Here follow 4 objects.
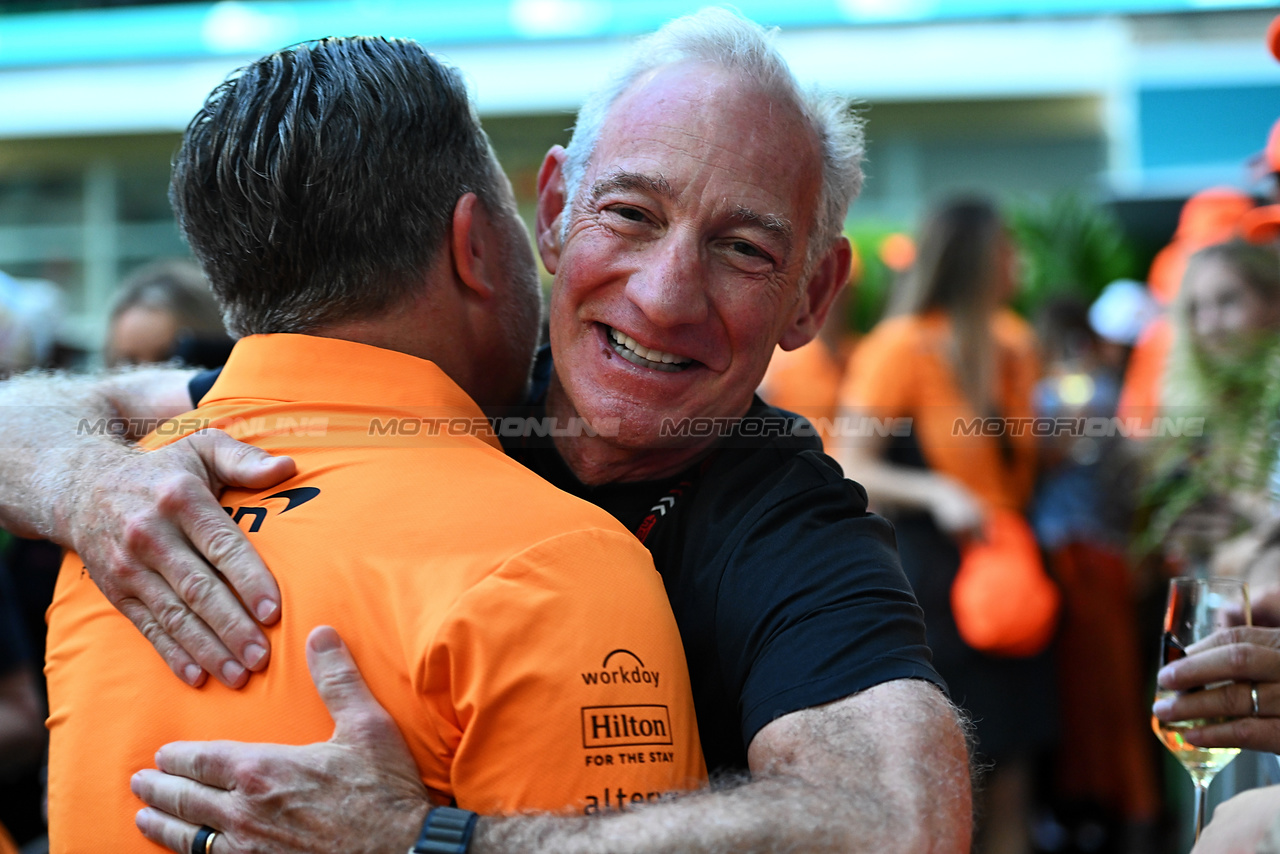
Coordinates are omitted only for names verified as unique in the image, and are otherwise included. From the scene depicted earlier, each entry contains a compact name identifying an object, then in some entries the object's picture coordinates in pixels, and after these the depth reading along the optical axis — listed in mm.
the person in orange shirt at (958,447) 2289
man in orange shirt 1399
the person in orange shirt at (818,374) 2901
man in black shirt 1398
